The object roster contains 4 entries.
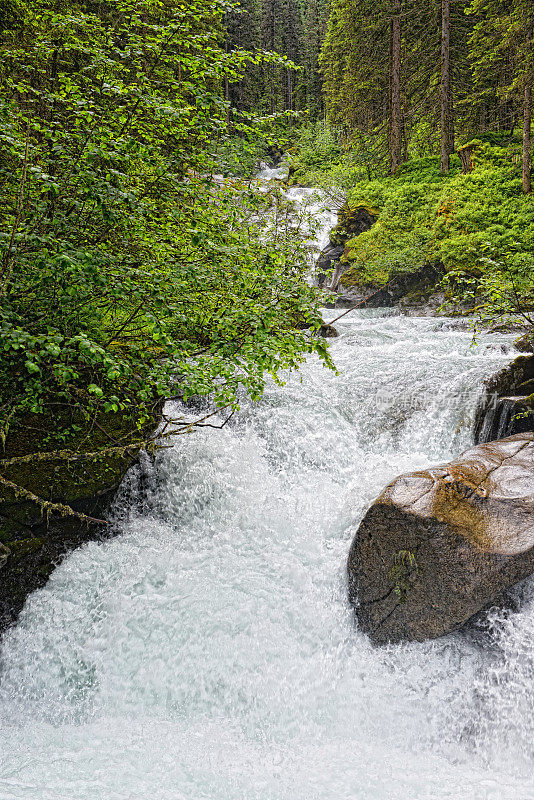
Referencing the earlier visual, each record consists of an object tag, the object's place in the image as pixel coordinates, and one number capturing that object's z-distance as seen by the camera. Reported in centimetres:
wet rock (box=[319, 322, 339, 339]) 1223
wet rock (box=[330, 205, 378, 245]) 1836
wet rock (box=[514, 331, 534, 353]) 899
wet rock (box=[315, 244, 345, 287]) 1873
